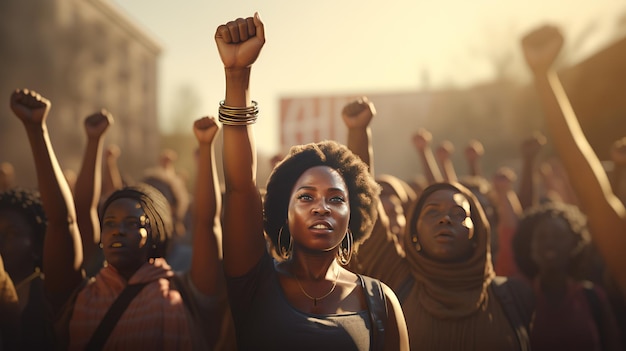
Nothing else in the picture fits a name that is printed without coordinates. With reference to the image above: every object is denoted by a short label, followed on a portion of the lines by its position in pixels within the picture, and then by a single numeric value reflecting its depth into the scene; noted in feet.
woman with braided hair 9.70
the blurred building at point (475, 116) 31.45
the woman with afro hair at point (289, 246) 7.50
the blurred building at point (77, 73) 69.10
